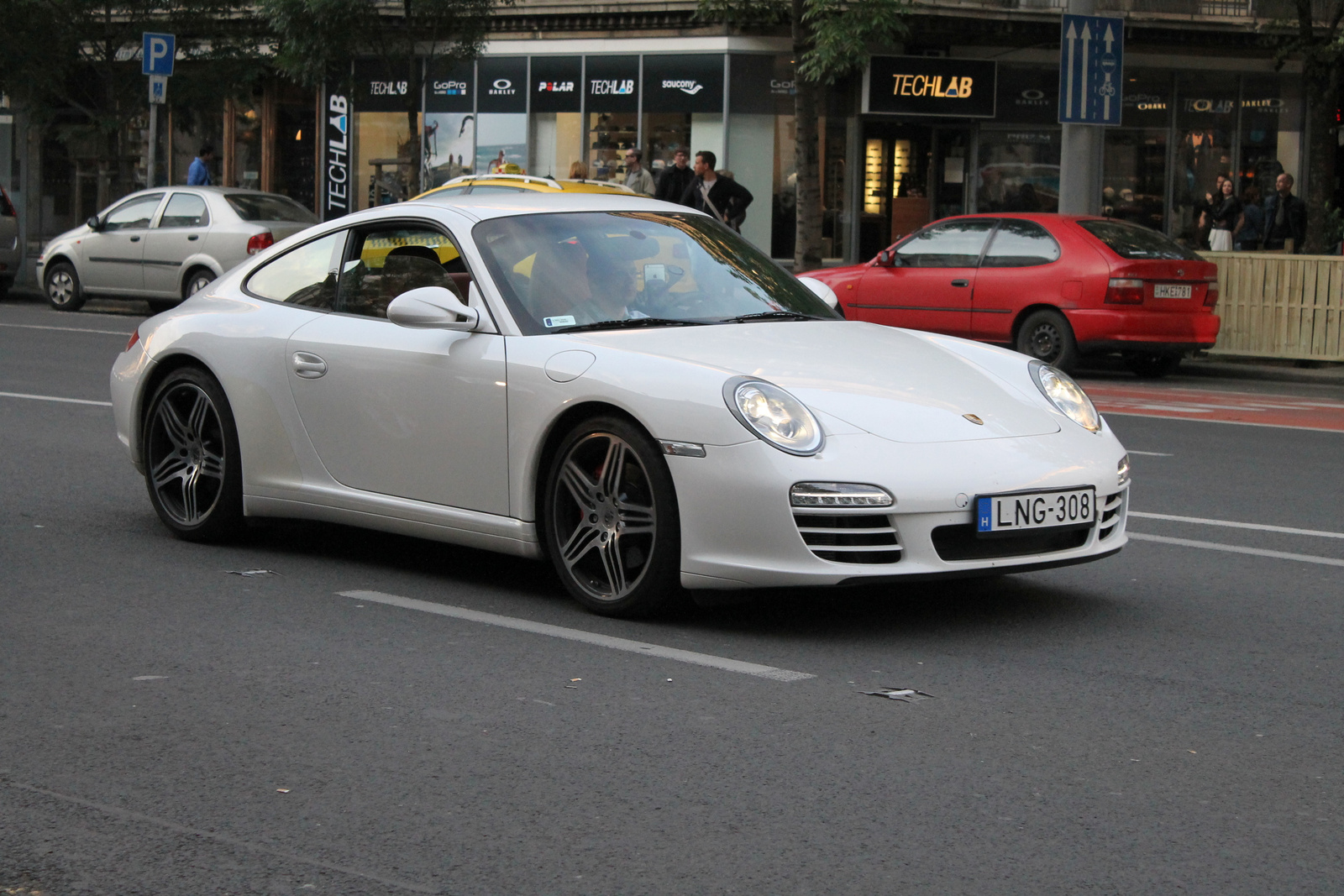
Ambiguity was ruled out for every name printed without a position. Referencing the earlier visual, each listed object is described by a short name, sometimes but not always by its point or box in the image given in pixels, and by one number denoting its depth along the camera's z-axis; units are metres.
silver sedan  20.88
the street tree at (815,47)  22.52
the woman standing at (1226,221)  25.08
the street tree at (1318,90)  20.91
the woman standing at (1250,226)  24.81
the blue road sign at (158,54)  22.53
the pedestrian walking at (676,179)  21.12
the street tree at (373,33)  24.36
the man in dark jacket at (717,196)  20.66
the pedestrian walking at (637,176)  22.20
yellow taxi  16.56
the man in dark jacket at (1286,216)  23.23
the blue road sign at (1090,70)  18.16
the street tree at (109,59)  25.66
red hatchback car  16.11
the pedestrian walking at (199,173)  26.19
